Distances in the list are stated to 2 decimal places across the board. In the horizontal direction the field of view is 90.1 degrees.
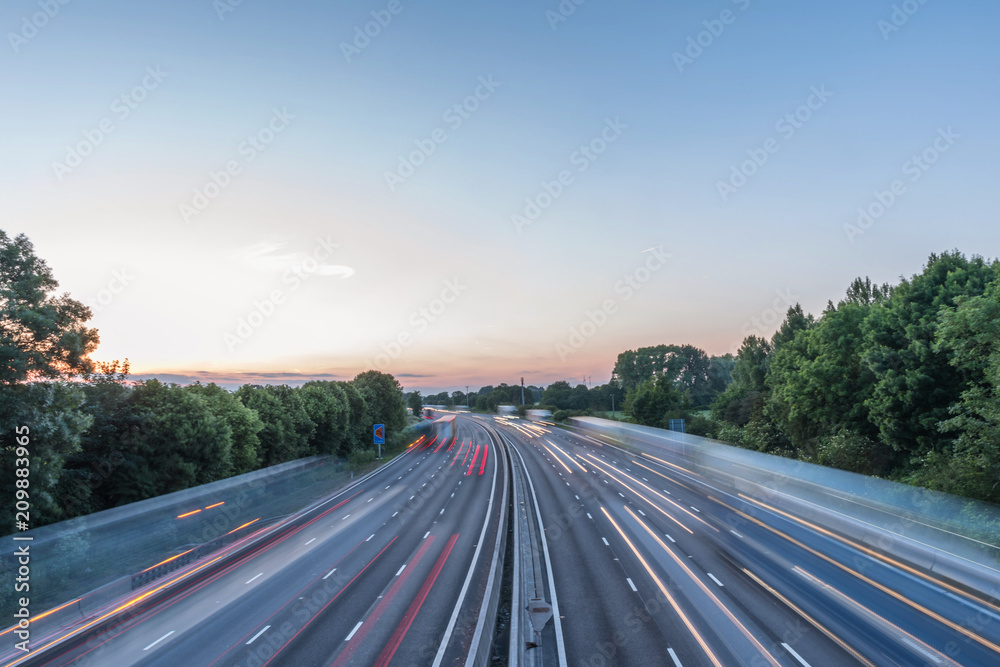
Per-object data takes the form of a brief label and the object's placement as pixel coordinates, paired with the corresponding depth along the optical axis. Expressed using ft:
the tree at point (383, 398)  260.21
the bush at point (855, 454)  122.52
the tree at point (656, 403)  291.17
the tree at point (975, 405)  78.69
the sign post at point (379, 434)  202.90
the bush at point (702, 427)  247.09
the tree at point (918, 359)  106.42
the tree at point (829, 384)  135.23
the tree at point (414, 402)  621.31
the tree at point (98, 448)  87.10
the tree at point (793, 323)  237.86
